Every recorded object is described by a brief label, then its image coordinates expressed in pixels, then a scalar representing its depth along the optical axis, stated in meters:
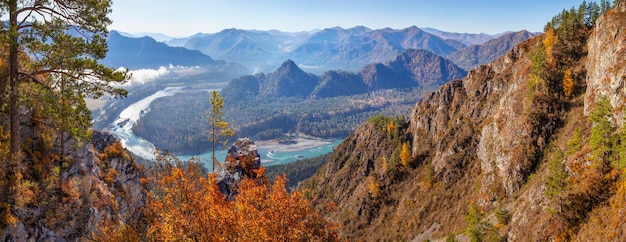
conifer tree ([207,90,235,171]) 41.19
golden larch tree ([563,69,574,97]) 74.75
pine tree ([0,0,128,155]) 20.08
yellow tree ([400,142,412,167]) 126.88
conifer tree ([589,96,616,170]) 43.84
